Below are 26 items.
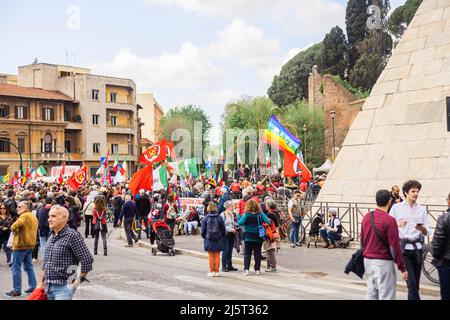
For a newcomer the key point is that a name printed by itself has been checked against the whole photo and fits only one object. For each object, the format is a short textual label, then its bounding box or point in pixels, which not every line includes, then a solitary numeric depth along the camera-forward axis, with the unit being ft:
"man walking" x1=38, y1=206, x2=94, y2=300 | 20.31
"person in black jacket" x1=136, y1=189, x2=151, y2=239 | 65.85
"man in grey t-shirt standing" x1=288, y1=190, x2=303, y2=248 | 54.03
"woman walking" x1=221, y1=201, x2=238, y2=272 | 43.32
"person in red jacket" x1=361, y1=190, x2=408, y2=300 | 22.02
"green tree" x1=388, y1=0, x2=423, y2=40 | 223.92
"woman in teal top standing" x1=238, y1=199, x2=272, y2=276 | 40.19
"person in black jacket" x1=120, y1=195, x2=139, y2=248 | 59.06
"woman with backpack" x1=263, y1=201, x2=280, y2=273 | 41.93
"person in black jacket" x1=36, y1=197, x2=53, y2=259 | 44.98
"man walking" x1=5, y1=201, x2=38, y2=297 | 33.47
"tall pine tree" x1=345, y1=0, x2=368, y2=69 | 228.84
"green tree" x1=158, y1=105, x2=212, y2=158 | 259.80
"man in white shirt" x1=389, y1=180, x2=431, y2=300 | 25.75
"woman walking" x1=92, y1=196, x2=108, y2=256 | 51.90
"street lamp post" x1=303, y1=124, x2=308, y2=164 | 191.88
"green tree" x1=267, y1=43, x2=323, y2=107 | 266.16
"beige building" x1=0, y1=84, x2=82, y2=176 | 236.22
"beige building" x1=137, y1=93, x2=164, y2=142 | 366.63
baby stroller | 53.01
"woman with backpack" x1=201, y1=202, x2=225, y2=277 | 40.34
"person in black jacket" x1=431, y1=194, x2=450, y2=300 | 22.97
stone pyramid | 52.80
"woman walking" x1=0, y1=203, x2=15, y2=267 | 42.32
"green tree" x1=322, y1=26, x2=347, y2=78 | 229.66
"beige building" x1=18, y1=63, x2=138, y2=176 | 260.42
